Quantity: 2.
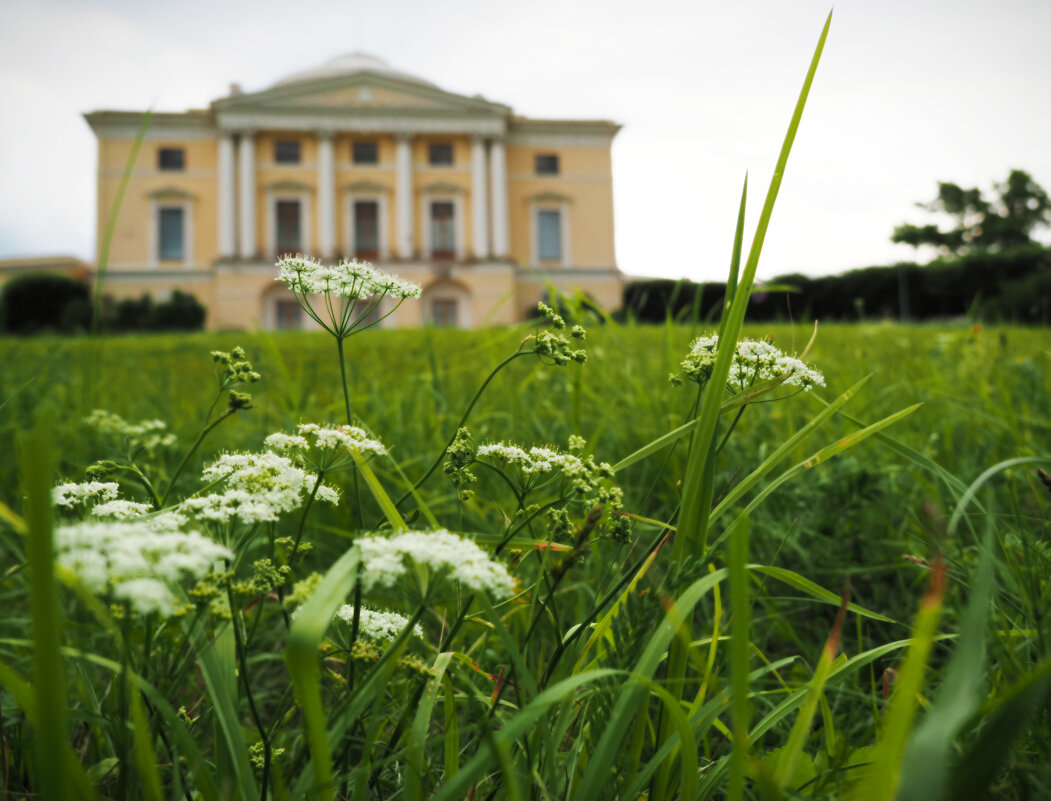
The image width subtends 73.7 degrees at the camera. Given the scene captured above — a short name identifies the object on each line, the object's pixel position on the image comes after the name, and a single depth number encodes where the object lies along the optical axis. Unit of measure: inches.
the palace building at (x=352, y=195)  940.6
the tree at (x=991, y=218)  1254.3
